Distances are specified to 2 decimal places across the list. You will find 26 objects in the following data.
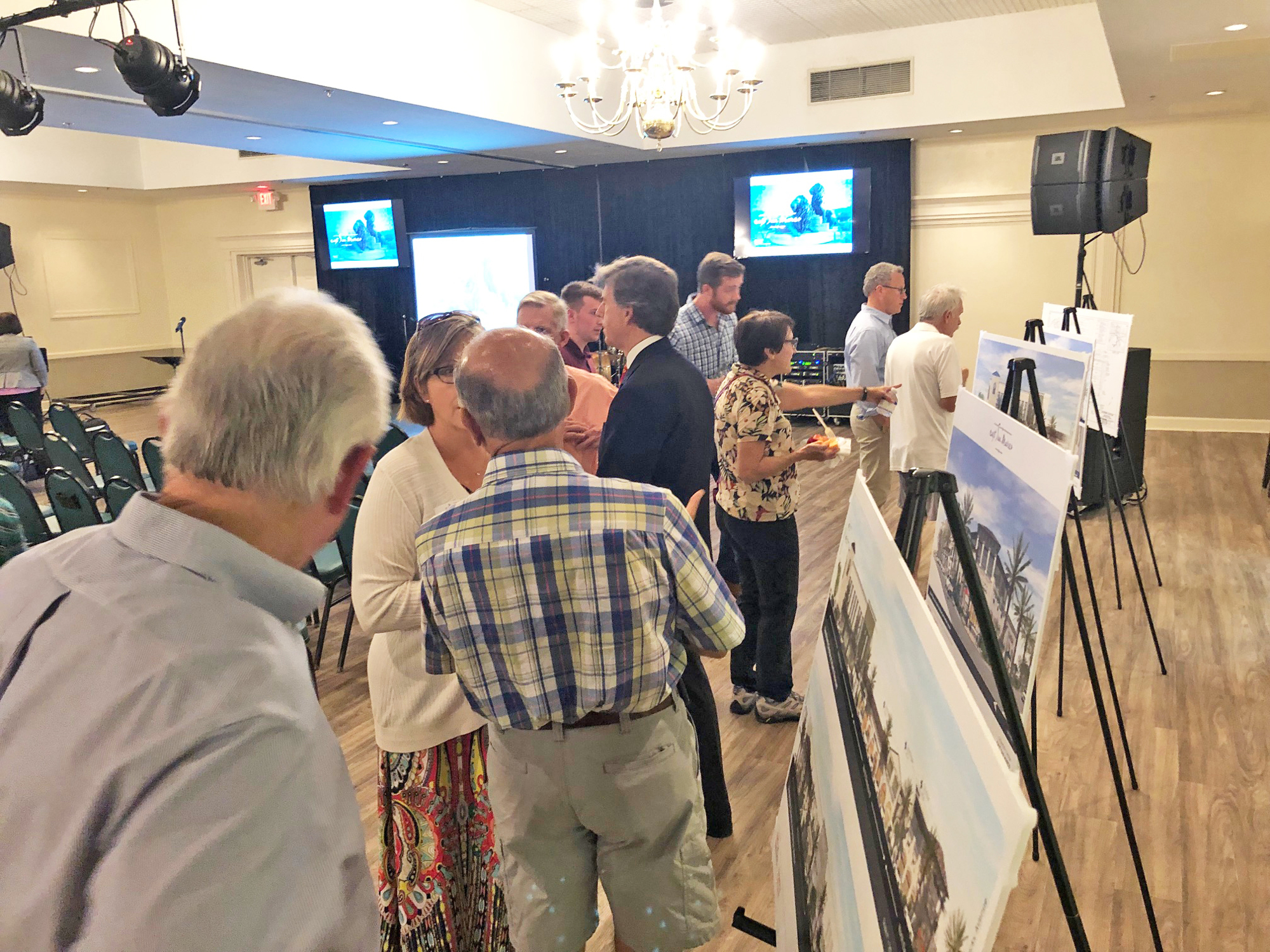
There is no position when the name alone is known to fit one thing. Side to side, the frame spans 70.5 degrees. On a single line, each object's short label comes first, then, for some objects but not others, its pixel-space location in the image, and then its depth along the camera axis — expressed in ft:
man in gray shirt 2.32
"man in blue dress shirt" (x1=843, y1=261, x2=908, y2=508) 15.99
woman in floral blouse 9.61
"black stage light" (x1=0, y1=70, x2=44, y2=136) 14.64
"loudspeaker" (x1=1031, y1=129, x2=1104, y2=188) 15.84
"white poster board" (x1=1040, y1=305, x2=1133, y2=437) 14.73
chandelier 15.21
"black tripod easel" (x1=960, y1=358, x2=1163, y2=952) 5.76
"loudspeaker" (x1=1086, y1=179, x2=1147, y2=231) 16.02
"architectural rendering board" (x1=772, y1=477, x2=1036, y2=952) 2.44
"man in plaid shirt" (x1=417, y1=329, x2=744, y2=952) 4.90
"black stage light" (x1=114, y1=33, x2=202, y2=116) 12.88
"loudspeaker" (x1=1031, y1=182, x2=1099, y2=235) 16.15
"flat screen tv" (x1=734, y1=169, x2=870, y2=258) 29.81
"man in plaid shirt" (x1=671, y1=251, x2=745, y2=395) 14.99
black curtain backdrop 29.78
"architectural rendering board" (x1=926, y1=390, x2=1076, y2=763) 4.78
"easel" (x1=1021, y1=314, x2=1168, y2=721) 8.20
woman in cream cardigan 5.68
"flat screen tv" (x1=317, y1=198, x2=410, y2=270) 38.17
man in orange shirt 8.73
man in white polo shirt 13.73
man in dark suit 7.84
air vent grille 25.29
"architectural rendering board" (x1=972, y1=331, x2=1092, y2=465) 8.27
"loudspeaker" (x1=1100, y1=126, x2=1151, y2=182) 15.71
